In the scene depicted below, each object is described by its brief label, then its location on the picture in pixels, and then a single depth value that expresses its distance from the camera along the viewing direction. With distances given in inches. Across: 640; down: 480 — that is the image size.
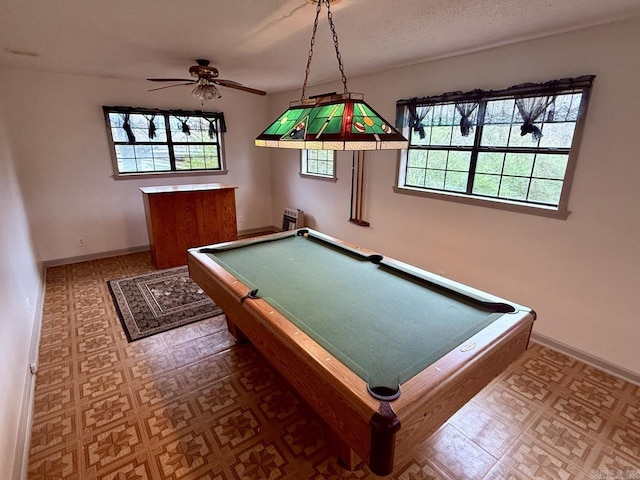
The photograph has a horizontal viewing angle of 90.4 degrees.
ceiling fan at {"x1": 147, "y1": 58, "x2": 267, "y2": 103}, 124.0
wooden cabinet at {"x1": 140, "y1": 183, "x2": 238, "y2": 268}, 164.2
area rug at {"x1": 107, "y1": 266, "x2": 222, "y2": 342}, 119.2
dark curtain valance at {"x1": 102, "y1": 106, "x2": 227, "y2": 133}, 173.5
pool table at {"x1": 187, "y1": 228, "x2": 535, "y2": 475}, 44.1
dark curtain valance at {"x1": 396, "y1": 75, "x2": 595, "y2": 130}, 91.8
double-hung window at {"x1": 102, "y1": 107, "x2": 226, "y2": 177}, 179.2
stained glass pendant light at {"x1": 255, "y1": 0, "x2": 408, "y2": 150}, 61.2
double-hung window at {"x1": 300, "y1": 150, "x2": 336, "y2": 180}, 193.4
